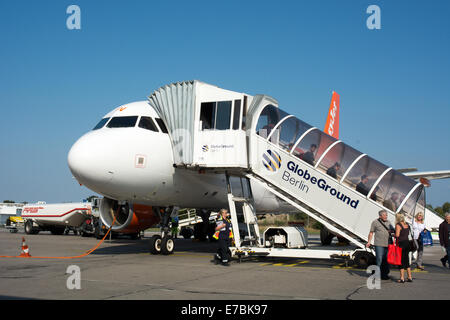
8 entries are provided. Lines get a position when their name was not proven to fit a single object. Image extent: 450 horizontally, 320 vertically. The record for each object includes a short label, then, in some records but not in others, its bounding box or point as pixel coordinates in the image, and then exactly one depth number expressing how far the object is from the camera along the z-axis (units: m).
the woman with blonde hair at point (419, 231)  11.61
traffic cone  13.65
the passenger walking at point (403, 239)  8.67
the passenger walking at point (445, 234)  11.28
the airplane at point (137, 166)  10.92
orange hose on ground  13.39
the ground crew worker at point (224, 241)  10.98
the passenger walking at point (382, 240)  9.20
